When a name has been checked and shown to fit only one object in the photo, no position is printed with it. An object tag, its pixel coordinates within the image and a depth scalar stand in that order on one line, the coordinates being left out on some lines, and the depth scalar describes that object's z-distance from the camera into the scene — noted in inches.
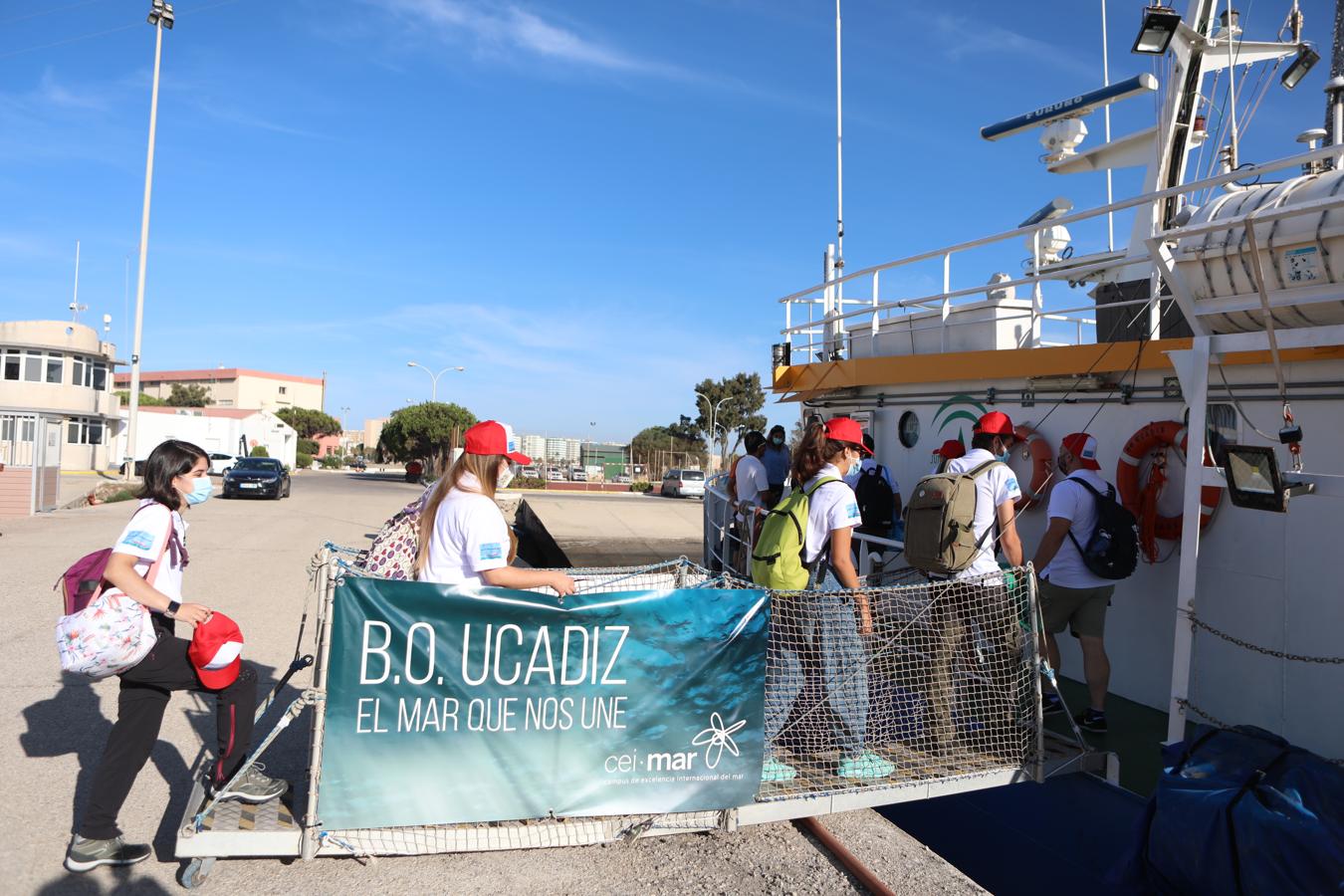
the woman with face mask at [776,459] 352.5
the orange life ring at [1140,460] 229.6
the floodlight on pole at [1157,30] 281.6
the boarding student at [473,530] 146.7
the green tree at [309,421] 3656.5
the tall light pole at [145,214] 1159.0
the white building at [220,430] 2103.8
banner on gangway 137.9
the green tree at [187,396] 3799.2
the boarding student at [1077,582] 212.1
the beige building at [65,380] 1568.7
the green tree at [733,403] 2760.8
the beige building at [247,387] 4379.9
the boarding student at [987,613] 180.2
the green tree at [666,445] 2430.1
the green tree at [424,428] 2770.7
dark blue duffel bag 129.1
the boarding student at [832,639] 167.9
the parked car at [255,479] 1032.2
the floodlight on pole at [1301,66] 335.6
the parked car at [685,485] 1638.8
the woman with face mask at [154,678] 137.3
